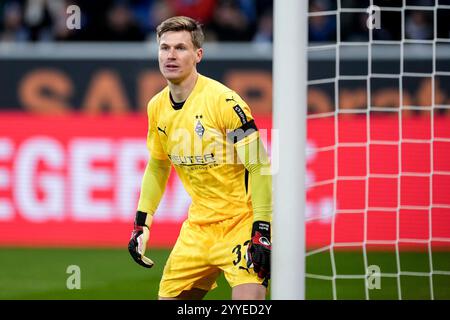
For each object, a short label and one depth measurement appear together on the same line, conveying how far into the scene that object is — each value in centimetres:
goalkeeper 1078
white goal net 1764
